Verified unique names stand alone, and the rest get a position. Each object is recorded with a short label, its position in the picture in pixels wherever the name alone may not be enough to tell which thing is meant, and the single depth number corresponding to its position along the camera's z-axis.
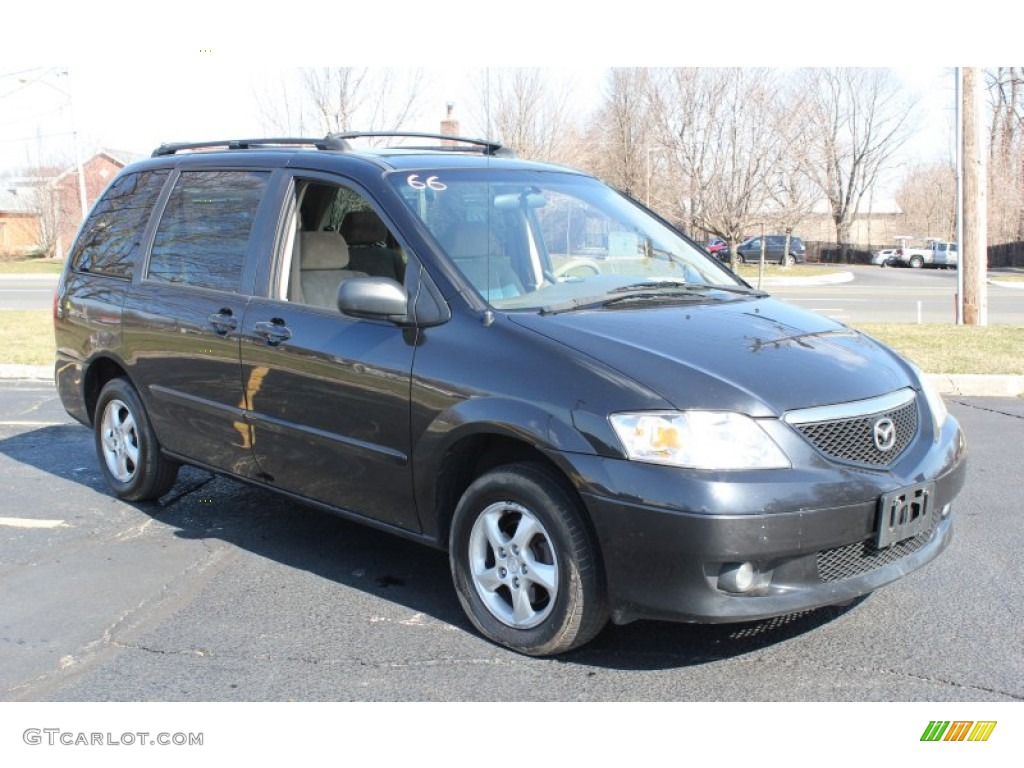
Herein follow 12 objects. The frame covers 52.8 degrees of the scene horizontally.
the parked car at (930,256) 52.94
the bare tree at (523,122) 25.19
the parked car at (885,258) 55.25
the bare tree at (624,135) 28.95
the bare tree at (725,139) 25.34
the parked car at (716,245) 33.92
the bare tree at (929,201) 66.06
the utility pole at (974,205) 15.25
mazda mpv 3.42
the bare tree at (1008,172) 55.44
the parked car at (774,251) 47.88
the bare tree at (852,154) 53.64
